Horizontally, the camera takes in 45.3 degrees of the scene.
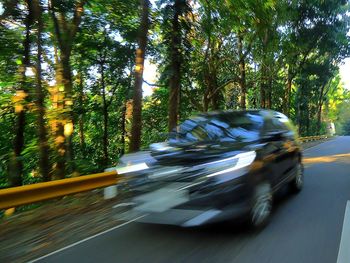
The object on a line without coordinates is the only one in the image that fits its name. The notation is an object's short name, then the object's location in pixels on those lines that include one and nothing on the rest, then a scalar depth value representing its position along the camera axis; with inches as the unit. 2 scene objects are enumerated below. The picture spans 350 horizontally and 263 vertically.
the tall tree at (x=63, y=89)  425.7
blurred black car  202.5
